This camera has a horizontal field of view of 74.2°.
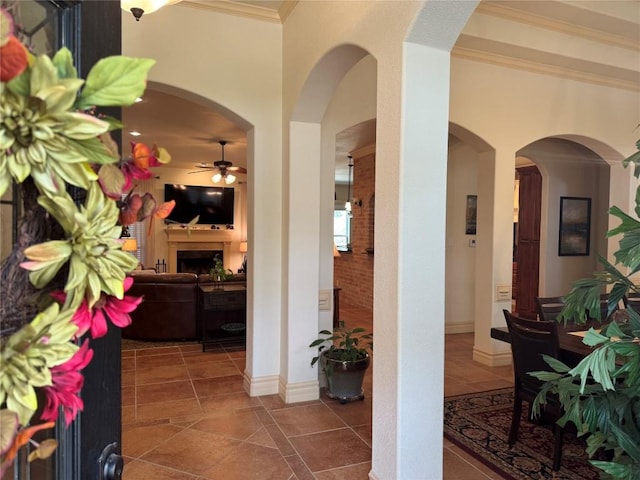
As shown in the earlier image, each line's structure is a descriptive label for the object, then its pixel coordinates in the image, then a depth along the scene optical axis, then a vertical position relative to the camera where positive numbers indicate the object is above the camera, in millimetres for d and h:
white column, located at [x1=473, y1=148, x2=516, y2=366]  4555 -117
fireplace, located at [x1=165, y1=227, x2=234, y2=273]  10031 -383
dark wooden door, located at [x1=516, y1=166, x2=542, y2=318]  6807 -154
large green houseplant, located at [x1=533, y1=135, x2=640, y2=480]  1292 -448
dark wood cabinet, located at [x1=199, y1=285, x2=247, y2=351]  5246 -1102
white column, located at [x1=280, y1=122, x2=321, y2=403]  3506 -289
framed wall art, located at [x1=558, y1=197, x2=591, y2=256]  6590 +100
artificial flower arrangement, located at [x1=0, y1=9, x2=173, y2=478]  482 +0
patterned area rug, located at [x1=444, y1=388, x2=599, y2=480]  2559 -1452
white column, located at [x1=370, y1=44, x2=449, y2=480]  1976 -182
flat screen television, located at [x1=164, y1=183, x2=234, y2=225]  9805 +597
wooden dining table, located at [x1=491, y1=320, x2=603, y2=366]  2607 -745
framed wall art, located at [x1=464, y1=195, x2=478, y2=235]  6289 +230
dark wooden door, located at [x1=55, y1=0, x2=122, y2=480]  724 -294
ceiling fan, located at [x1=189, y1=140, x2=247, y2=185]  7154 +1032
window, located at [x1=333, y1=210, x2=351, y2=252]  10945 +34
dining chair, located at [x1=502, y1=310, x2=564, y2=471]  2512 -808
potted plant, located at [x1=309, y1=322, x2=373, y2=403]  3518 -1144
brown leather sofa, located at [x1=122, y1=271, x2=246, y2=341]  5426 -1070
